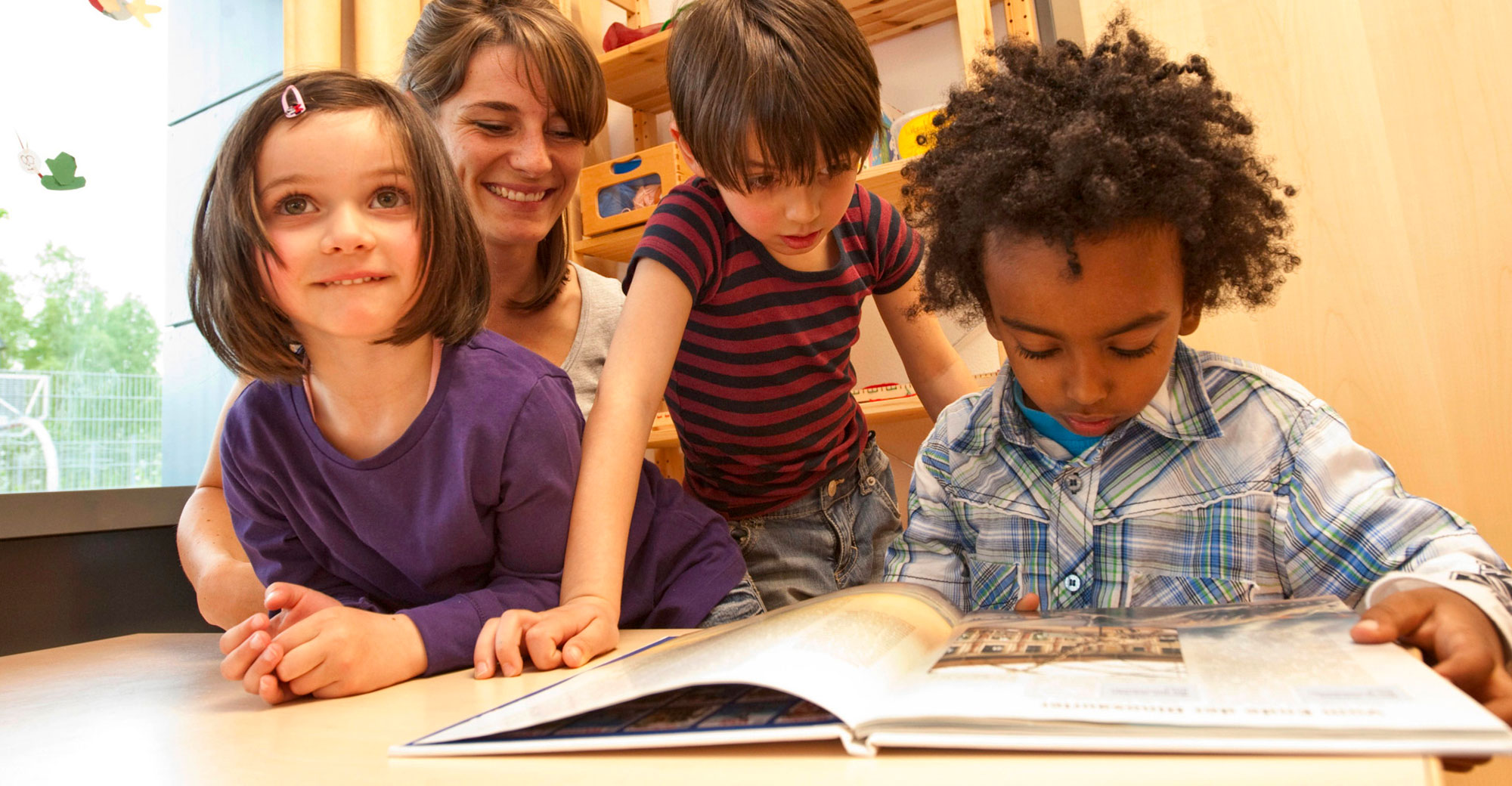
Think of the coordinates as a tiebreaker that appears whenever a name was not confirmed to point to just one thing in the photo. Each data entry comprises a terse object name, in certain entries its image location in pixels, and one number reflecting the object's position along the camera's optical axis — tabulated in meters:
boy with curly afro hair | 0.71
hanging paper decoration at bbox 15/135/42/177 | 1.51
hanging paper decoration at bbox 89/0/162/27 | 1.67
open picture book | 0.32
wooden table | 0.32
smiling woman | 1.14
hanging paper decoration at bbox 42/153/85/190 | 1.54
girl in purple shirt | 0.75
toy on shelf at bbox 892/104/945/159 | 1.63
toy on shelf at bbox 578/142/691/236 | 1.89
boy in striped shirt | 0.86
